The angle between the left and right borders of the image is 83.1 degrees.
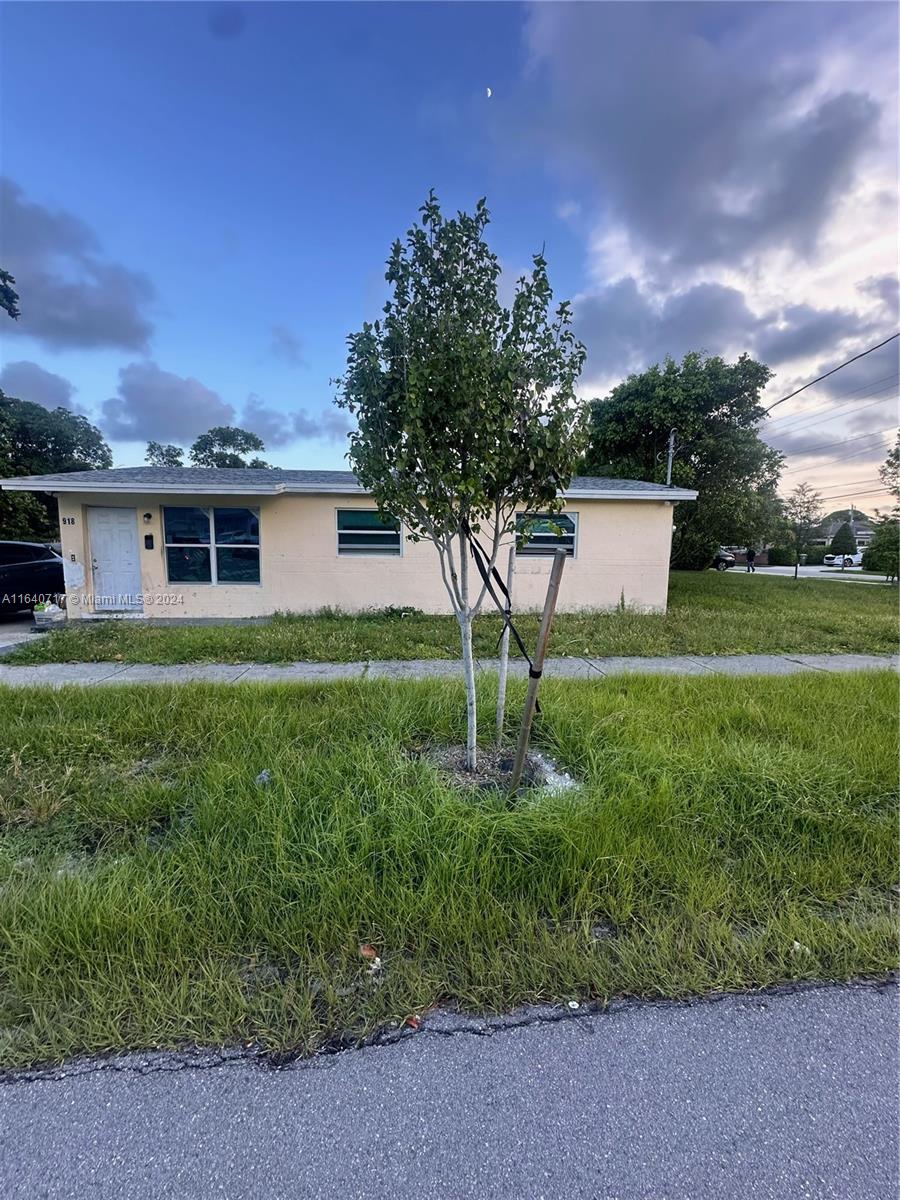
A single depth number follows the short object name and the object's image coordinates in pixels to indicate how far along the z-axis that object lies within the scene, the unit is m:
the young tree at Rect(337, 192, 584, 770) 2.74
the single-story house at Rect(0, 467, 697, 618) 9.34
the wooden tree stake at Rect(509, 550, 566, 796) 2.72
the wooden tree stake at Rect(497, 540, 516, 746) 3.01
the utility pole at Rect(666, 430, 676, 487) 15.55
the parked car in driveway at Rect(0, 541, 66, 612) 9.28
